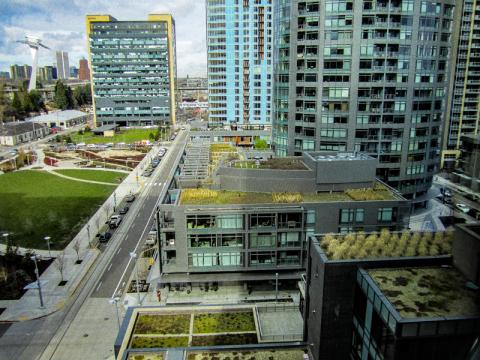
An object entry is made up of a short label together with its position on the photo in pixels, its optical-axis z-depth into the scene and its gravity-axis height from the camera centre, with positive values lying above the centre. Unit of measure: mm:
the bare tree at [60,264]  49125 -20336
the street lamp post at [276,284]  43875 -19846
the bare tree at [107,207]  70212 -19693
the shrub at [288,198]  46812 -11443
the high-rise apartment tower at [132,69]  168375 +12367
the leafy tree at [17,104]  174962 -2618
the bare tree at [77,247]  54625 -20249
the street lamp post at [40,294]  42162 -20860
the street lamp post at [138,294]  44812 -21389
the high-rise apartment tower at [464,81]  94750 +4569
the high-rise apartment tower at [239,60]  123438 +12090
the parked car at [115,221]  65688 -20078
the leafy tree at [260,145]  103562 -11661
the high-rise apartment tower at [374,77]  62500 +3509
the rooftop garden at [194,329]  31569 -18665
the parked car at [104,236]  60469 -20634
